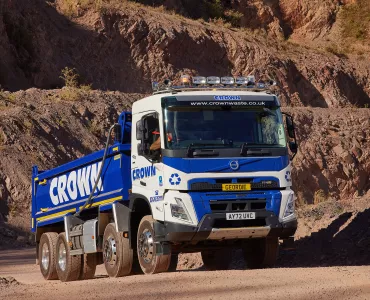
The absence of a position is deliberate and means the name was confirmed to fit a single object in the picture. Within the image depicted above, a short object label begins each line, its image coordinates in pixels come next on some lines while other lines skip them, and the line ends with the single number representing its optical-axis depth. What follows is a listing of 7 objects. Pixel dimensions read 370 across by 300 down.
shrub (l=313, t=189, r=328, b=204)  41.55
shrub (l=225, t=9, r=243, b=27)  61.56
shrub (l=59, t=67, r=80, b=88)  43.88
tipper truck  16.25
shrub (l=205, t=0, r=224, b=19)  61.66
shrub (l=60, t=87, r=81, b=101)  41.69
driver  16.38
